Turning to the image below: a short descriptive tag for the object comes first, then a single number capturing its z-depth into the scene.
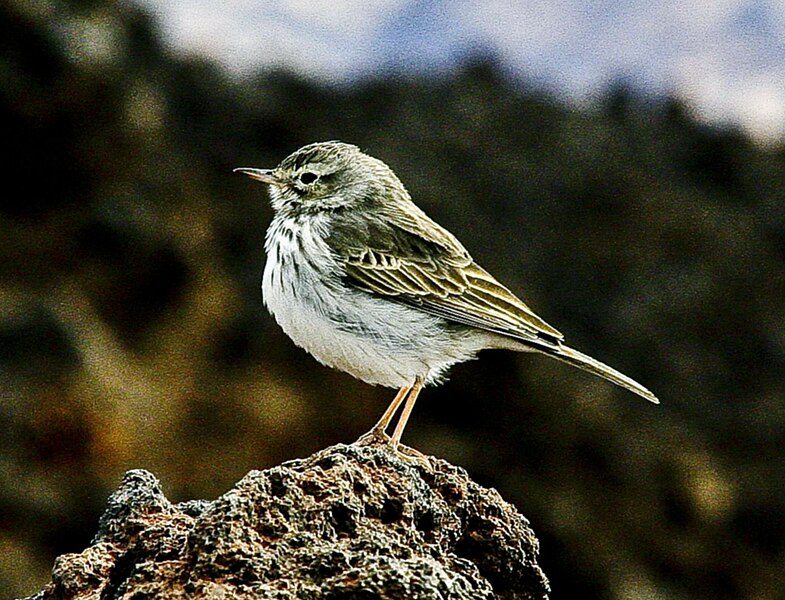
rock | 7.61
